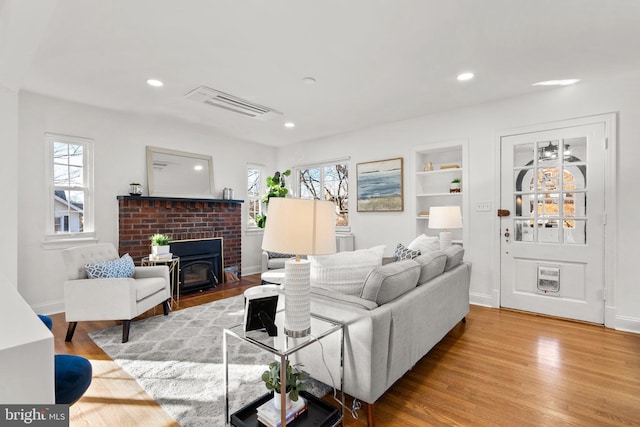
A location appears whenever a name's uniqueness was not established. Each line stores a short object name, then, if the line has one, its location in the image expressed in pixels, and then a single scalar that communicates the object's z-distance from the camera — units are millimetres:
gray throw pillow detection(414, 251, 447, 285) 2309
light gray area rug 1845
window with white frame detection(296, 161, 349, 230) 5398
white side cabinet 539
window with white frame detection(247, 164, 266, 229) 5816
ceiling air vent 3395
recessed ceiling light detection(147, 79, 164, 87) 3127
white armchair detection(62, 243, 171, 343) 2695
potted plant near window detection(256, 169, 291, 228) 5699
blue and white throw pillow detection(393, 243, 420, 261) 2779
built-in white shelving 3986
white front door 3182
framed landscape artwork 4574
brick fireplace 4113
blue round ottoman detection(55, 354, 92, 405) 1319
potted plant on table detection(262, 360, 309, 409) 1521
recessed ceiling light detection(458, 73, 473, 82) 3021
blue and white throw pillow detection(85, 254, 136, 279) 2857
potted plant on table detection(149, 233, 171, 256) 3801
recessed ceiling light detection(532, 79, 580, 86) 3173
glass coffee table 1507
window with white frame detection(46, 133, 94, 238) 3617
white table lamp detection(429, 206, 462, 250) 3393
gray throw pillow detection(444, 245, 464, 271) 2791
